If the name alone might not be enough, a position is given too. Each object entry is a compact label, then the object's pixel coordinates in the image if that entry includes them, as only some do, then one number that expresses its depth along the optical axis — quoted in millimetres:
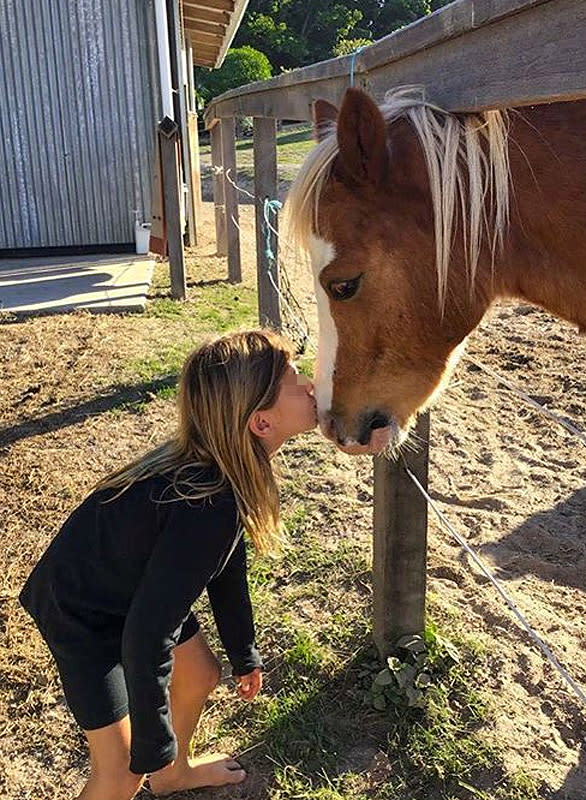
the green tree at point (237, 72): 30844
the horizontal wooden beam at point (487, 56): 1219
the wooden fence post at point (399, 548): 2328
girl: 1651
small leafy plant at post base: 2299
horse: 1591
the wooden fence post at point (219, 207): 10007
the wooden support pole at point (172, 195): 7070
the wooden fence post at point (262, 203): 5266
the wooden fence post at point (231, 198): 7902
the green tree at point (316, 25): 39000
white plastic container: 9781
